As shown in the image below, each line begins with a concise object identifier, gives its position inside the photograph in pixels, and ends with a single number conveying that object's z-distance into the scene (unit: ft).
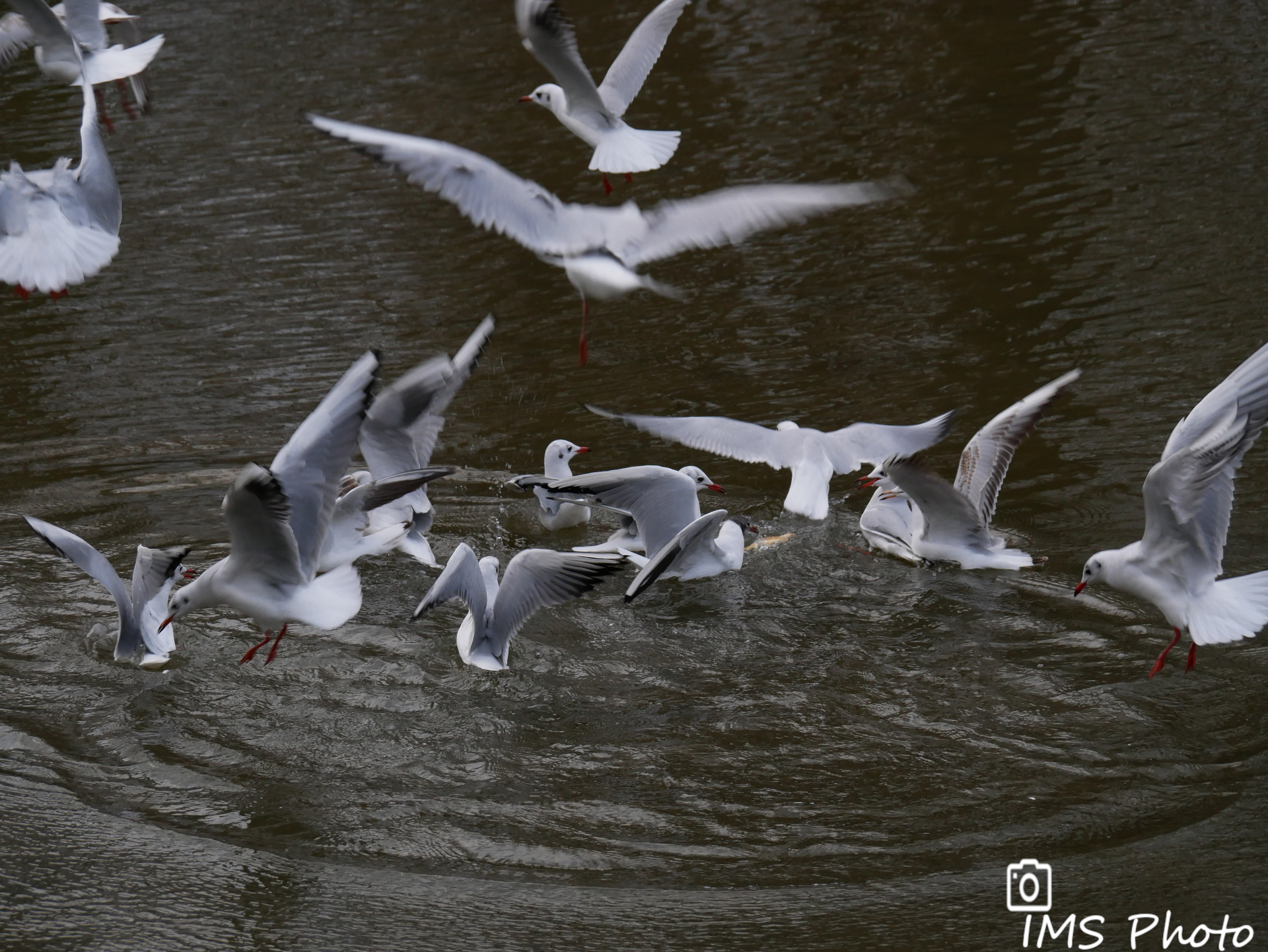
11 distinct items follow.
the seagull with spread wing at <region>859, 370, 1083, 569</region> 48.96
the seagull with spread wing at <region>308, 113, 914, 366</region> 46.60
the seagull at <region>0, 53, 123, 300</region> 49.93
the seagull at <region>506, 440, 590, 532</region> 55.21
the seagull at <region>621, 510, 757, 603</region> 47.21
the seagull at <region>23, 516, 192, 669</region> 43.83
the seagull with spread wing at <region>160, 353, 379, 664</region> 39.81
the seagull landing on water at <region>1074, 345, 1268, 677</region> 38.83
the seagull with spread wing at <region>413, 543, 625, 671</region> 44.14
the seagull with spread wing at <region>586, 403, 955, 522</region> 52.47
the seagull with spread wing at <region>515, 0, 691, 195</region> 51.11
